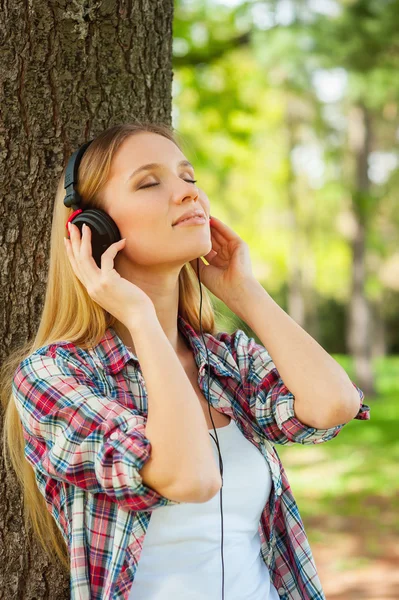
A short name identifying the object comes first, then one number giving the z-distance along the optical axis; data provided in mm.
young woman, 1936
